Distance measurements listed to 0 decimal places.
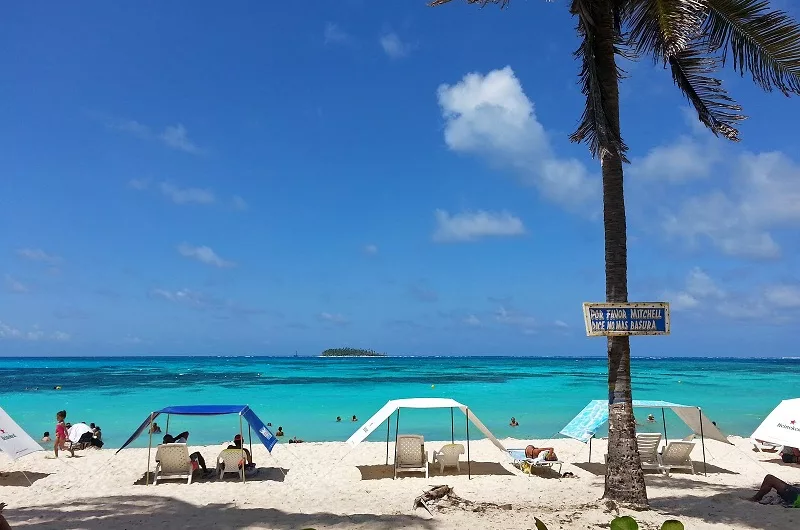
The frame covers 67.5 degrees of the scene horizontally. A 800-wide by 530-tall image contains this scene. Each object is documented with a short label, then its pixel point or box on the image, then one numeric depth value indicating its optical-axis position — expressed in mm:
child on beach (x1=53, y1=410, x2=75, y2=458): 16081
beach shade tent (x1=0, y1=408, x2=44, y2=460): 11953
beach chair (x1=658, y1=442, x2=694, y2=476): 13617
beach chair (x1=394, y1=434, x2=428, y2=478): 13438
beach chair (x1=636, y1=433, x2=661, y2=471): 13422
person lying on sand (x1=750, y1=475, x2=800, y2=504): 9844
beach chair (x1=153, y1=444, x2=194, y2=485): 12812
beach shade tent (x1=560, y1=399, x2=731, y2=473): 13664
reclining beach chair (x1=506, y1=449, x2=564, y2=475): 13633
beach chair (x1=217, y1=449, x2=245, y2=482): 13039
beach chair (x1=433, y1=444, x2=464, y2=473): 13617
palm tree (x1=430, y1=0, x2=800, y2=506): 8508
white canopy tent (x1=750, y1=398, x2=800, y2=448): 13789
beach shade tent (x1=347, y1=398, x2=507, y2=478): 13250
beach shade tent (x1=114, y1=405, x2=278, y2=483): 12867
